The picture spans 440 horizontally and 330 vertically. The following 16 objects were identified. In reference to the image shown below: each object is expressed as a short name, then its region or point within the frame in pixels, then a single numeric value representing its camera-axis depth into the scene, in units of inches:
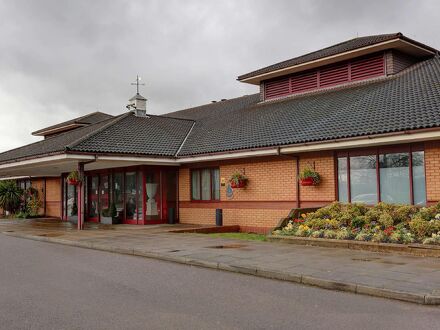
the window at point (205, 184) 785.6
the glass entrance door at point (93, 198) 933.2
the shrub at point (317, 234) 499.8
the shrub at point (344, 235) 479.8
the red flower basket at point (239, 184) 716.0
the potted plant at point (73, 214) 1018.9
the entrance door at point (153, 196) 821.9
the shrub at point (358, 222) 510.5
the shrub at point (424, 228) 436.5
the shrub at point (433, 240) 414.3
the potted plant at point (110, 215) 853.8
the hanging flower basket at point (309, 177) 620.1
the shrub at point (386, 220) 481.7
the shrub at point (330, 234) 490.0
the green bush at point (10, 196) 1248.2
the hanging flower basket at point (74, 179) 747.4
